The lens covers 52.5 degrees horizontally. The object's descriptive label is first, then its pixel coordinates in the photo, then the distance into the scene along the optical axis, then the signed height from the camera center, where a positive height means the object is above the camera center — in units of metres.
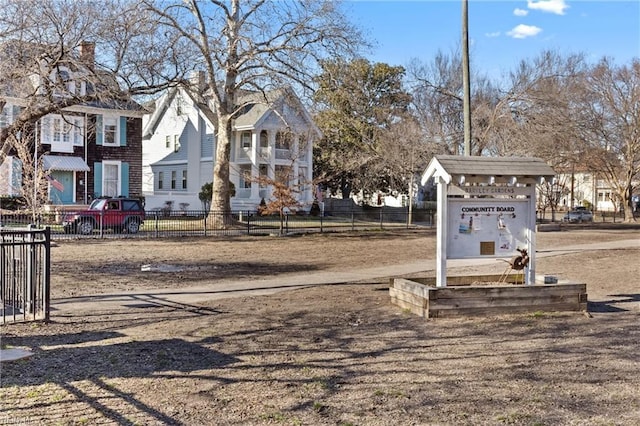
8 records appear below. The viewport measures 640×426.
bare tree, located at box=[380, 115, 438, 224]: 37.75 +3.60
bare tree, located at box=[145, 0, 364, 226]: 28.06 +7.11
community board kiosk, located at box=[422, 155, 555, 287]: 10.67 +0.05
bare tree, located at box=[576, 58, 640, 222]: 45.91 +7.00
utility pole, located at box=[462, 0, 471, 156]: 17.41 +3.95
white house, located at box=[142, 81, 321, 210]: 44.91 +4.07
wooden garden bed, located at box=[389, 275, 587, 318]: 9.97 -1.40
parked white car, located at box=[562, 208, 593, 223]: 50.92 -0.43
